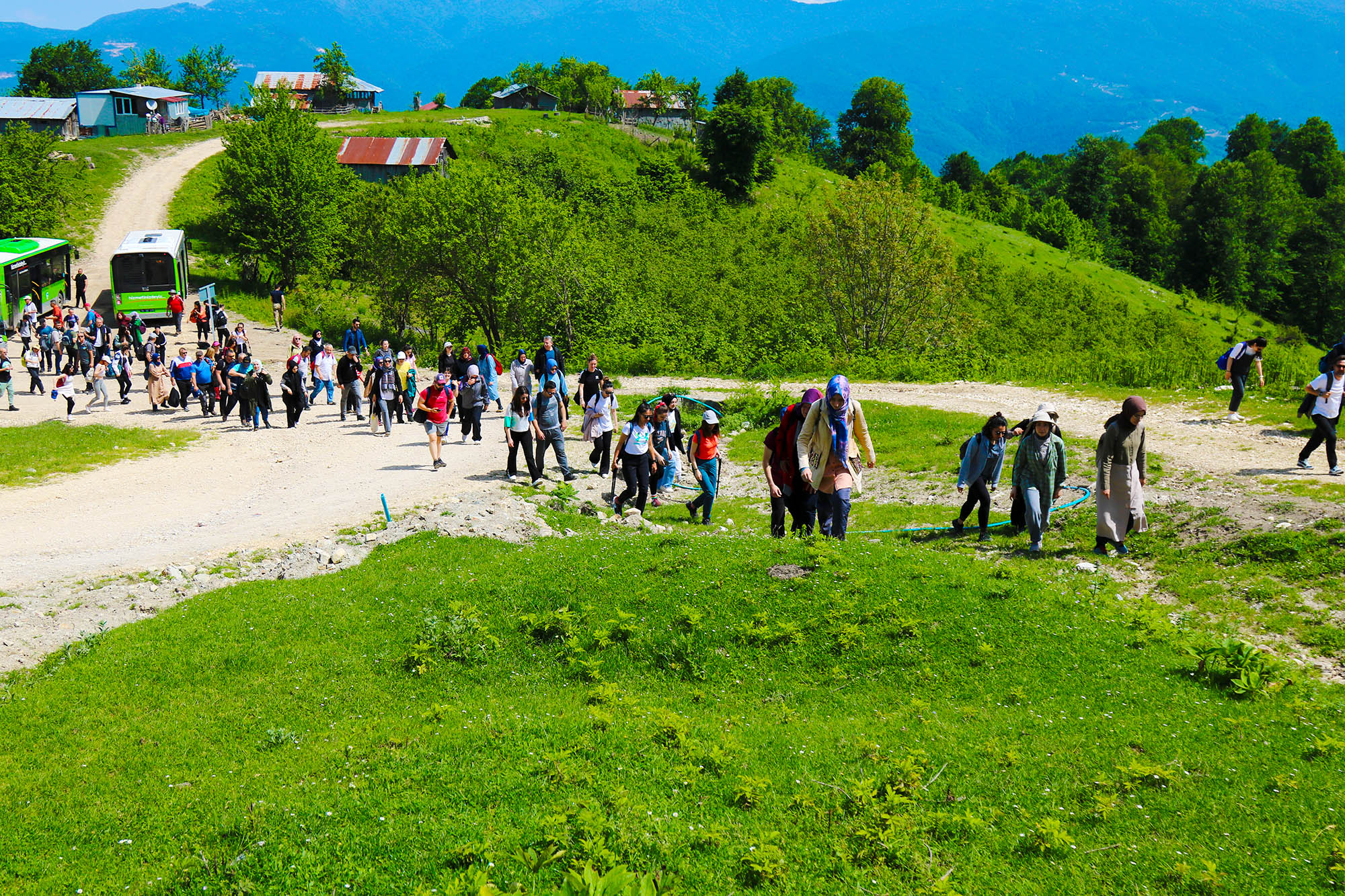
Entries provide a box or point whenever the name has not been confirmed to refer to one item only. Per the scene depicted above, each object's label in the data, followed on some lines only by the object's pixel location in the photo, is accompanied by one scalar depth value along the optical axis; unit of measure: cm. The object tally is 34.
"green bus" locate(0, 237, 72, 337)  3462
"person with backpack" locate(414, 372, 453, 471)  1850
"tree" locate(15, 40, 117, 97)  11788
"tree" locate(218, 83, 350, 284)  4500
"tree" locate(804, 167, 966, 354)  3788
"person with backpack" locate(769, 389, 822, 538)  1195
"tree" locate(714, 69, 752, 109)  9200
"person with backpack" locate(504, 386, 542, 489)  1638
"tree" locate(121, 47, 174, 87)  11244
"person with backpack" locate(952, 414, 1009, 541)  1346
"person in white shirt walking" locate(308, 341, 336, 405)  2656
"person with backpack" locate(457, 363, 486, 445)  2016
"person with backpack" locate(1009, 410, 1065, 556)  1225
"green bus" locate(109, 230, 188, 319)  3709
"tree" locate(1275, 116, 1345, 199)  10419
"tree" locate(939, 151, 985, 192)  10919
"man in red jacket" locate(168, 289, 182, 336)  3647
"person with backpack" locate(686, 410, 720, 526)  1420
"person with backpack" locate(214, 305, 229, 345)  3231
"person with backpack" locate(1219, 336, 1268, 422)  1955
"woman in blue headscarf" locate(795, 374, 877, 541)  1084
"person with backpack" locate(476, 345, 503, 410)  2208
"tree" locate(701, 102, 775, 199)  7169
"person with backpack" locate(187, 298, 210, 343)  3416
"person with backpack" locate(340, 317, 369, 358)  2655
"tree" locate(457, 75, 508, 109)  12644
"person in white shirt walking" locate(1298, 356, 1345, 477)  1429
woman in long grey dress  1159
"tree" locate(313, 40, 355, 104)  10231
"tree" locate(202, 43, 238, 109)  11625
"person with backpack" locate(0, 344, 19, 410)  2466
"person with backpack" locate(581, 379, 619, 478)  1750
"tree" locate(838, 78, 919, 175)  10094
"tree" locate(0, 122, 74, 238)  4384
